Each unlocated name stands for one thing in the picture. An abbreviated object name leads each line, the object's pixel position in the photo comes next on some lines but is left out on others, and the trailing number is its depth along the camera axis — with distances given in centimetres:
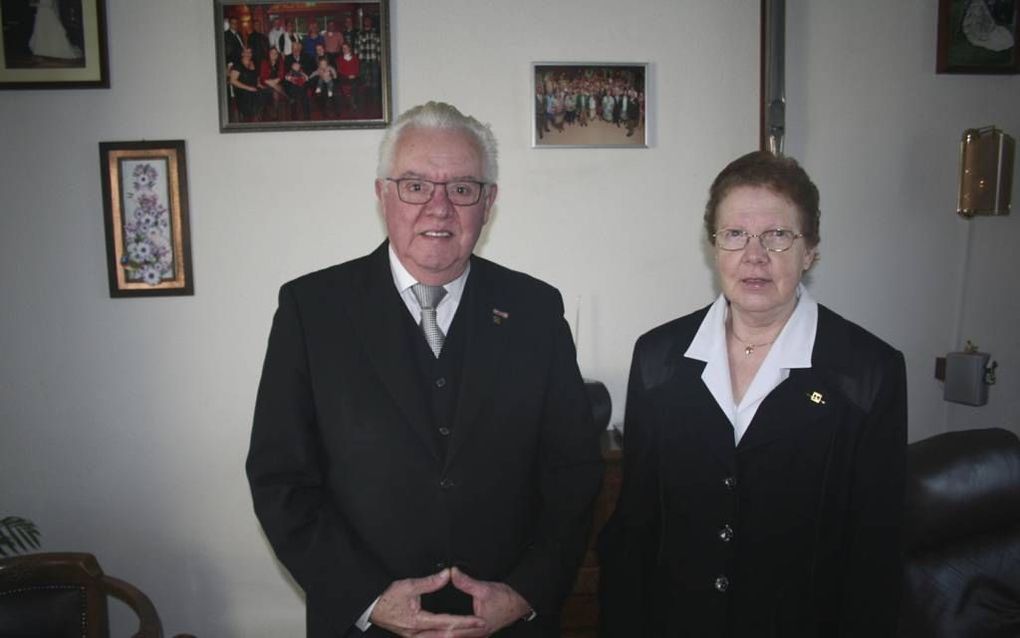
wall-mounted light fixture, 247
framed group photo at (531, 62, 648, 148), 239
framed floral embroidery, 232
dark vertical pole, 235
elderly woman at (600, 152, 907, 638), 126
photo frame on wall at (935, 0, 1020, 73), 252
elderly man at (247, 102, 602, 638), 126
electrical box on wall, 253
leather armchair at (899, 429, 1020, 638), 169
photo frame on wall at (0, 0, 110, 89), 227
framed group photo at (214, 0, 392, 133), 230
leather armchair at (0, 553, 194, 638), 165
